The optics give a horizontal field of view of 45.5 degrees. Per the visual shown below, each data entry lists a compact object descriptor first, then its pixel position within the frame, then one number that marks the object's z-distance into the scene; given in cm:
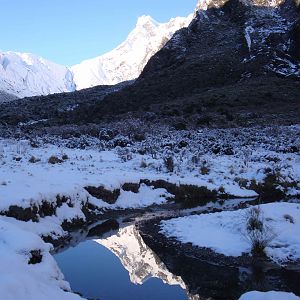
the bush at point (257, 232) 989
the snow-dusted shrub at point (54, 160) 1895
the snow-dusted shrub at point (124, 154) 2122
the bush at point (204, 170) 1878
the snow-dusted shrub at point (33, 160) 1896
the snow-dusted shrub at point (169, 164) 1896
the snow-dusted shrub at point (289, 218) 1126
